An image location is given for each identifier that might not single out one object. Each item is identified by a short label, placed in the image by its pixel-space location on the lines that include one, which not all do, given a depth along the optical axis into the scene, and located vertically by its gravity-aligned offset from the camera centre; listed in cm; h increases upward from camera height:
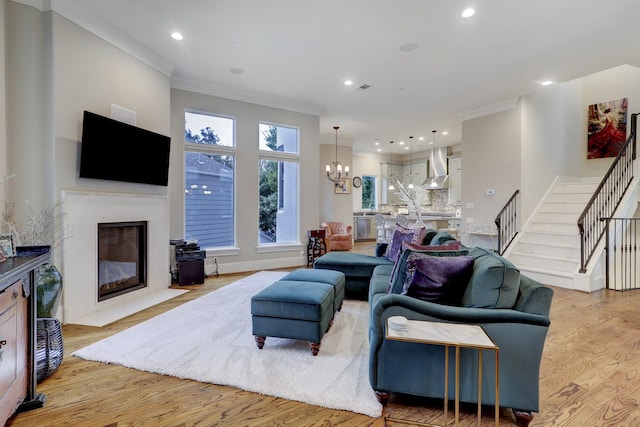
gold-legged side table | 148 -62
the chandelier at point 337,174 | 891 +121
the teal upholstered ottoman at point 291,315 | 248 -83
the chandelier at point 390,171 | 1191 +164
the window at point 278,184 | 622 +62
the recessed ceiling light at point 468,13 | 329 +218
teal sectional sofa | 172 -76
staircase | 510 -46
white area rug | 205 -117
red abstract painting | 661 +188
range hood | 1027 +147
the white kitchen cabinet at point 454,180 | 997 +110
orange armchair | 807 -67
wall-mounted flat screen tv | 345 +78
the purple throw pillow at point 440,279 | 204 -44
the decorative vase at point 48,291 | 262 -67
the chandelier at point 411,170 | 1191 +169
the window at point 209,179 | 542 +64
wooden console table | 154 -67
